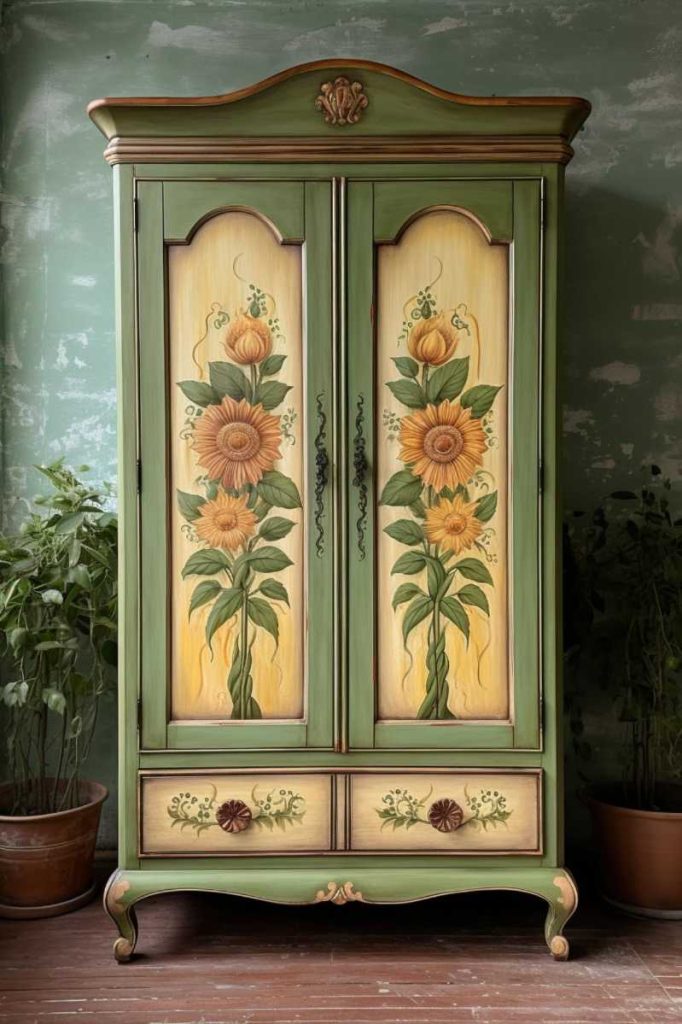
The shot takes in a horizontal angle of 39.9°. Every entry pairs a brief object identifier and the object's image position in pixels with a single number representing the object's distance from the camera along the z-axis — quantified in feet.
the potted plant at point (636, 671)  9.27
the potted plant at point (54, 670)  9.14
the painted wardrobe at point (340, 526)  8.18
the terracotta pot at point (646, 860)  9.20
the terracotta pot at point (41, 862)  9.25
